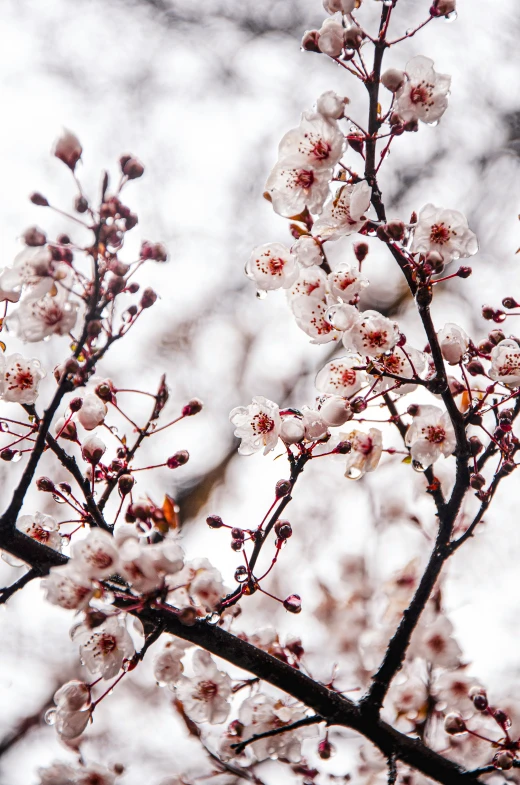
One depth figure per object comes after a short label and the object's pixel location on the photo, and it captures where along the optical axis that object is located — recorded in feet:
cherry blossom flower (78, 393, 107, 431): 2.88
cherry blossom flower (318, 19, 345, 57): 2.76
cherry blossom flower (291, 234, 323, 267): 2.82
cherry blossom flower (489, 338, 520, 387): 2.85
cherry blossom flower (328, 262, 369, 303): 2.83
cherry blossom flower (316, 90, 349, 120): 2.74
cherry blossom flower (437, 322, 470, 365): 2.86
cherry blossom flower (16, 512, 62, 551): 2.90
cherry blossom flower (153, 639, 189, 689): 2.93
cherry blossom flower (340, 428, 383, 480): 2.98
